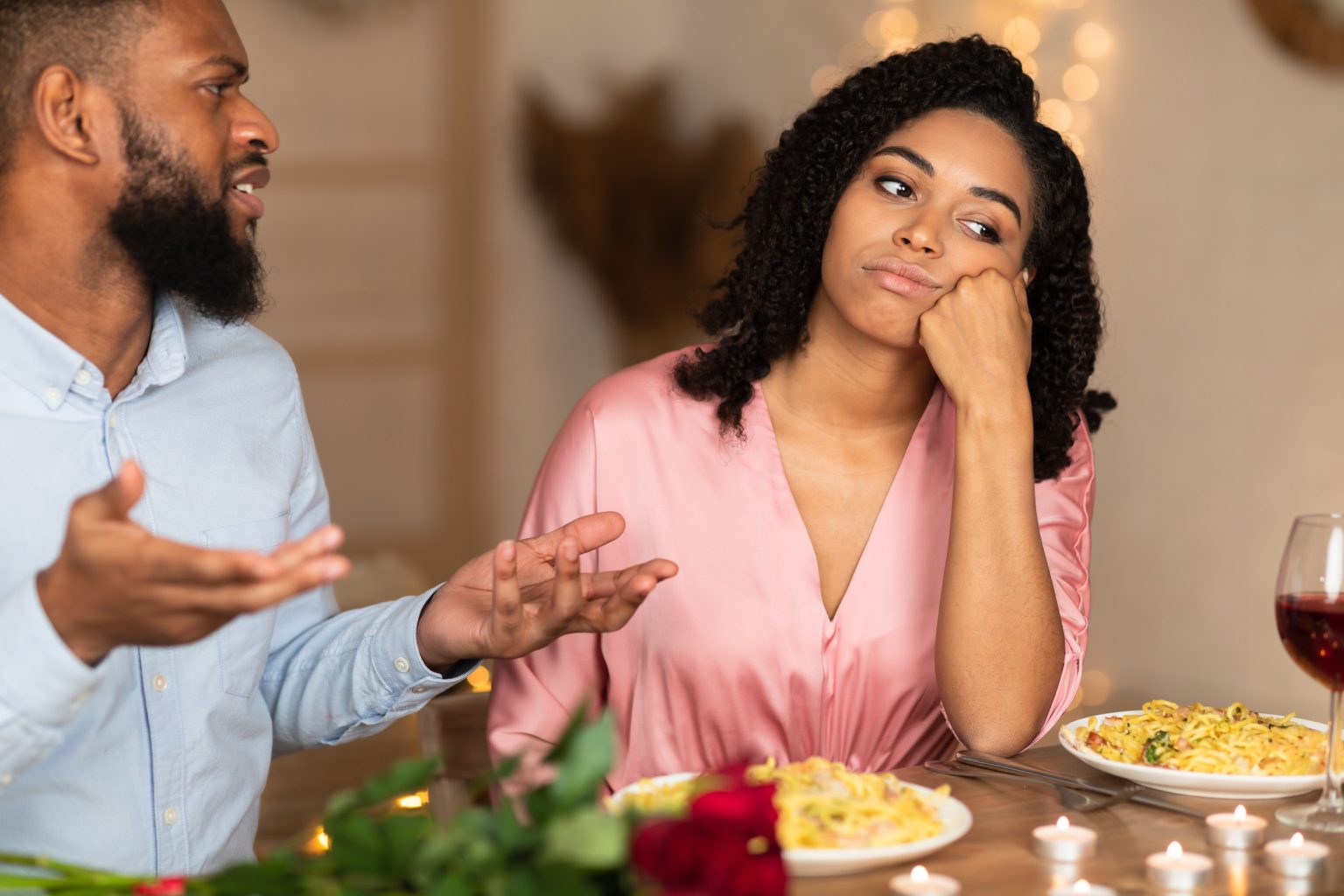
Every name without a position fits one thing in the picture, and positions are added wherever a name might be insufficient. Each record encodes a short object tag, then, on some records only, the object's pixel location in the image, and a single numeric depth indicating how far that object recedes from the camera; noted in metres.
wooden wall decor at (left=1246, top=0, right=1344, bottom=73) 3.23
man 1.43
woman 1.73
